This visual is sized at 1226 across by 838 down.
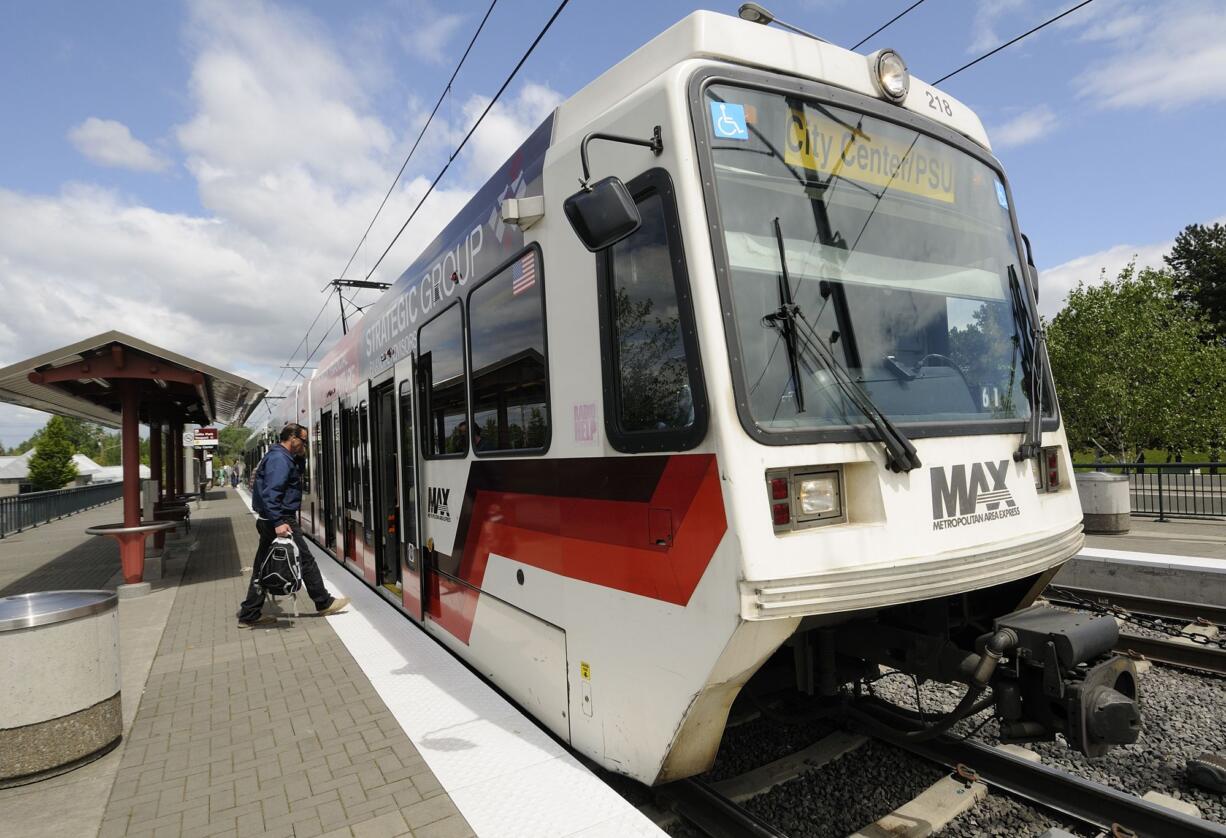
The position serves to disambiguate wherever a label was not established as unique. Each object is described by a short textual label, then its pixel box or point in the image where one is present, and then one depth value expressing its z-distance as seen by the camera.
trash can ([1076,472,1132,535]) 11.22
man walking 7.08
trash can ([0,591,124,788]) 3.73
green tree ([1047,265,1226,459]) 29.02
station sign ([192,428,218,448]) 28.42
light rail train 2.74
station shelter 8.89
